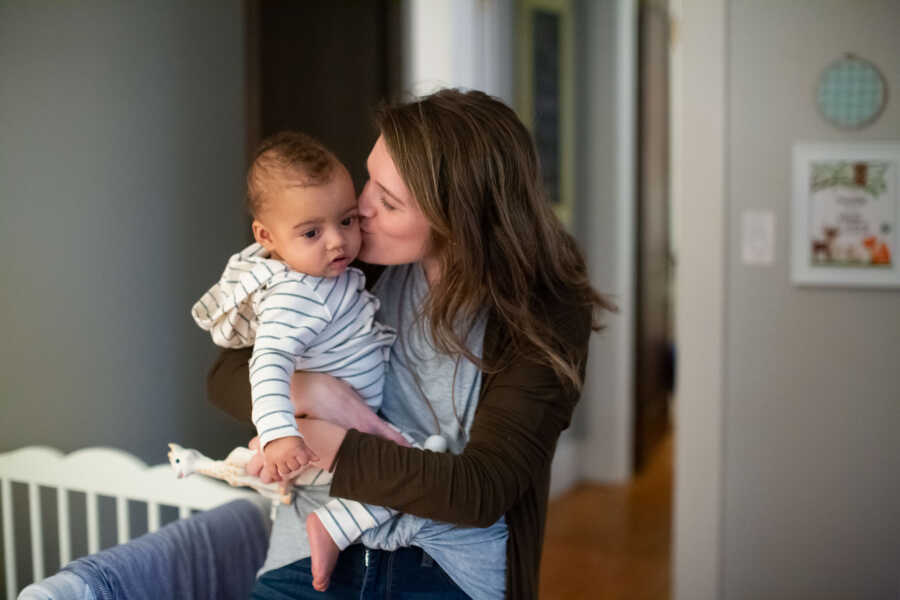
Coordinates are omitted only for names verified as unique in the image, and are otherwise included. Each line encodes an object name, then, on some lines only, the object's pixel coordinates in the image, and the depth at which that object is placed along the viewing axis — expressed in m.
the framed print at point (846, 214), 2.41
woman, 1.16
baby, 1.17
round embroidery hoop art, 2.40
